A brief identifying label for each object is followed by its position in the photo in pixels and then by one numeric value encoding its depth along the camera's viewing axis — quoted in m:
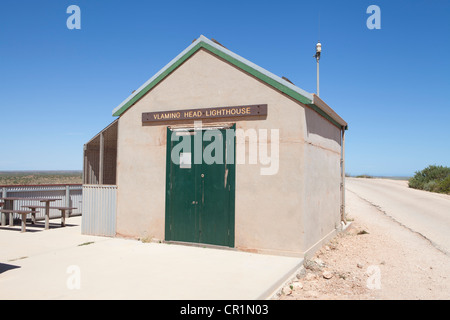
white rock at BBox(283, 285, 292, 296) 5.75
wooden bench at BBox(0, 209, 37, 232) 10.88
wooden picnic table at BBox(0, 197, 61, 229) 11.70
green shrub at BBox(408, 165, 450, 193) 30.83
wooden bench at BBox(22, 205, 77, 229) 11.73
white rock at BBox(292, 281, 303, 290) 6.09
